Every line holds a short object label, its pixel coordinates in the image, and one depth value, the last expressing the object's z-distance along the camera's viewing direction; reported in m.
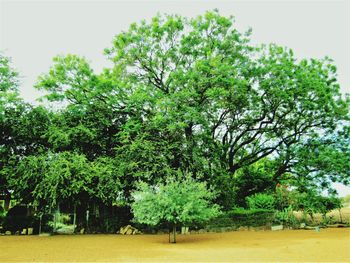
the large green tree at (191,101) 15.40
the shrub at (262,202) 18.55
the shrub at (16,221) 15.97
